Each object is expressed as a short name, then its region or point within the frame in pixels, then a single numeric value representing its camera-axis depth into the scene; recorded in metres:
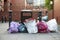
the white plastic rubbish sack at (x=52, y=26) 4.15
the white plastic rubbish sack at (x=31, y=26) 3.92
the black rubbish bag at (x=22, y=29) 4.06
